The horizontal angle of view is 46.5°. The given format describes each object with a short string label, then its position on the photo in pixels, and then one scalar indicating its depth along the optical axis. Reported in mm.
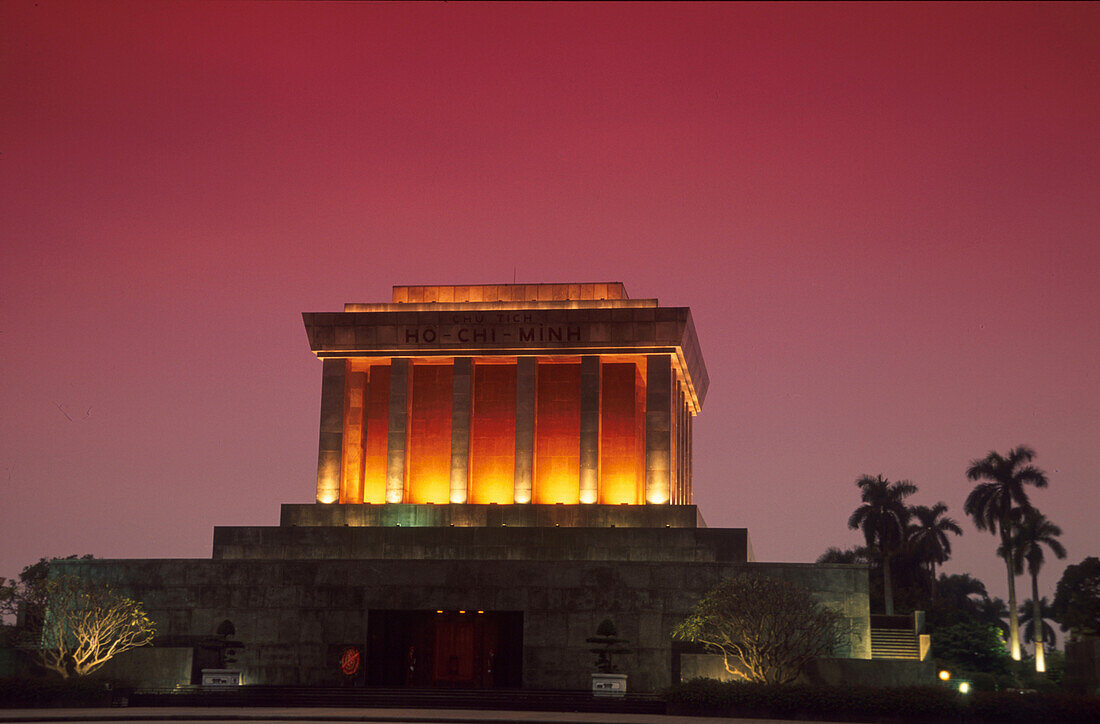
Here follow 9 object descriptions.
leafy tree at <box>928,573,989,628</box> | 98894
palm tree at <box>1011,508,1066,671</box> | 91000
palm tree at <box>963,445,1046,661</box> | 91312
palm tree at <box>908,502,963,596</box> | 98562
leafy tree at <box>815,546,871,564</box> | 107000
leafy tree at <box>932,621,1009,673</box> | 77812
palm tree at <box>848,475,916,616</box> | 98062
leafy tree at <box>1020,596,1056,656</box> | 127312
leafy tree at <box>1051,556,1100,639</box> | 81125
